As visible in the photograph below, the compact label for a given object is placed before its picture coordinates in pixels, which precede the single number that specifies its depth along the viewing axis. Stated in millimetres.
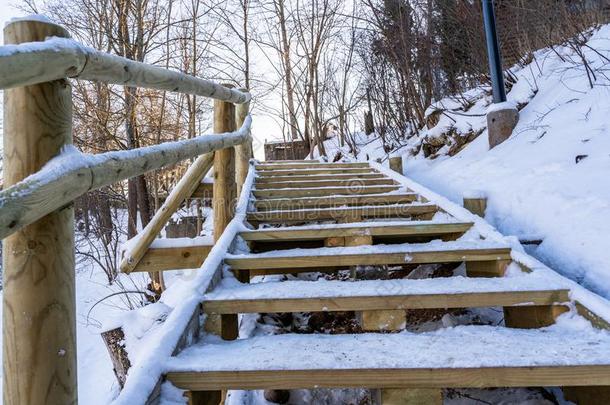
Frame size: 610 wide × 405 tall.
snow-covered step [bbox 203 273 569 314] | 1499
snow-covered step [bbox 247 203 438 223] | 2936
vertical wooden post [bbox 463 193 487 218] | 2660
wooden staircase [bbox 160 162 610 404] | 1103
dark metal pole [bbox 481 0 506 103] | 4309
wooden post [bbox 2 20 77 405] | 750
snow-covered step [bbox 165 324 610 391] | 1087
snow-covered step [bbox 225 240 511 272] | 1927
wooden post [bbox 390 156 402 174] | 4848
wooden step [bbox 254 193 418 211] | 3225
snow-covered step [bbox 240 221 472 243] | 2336
